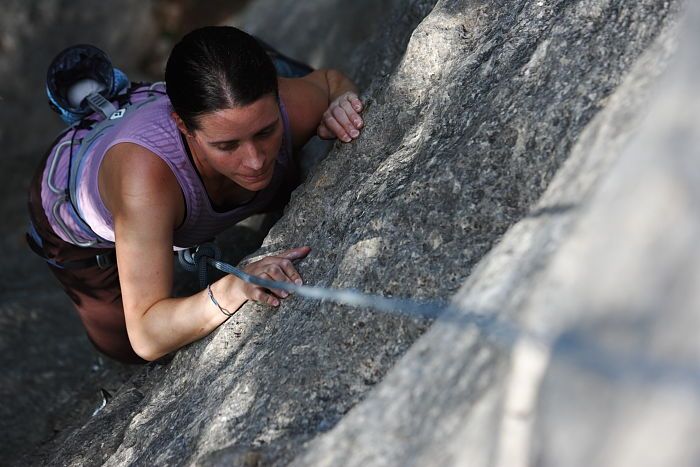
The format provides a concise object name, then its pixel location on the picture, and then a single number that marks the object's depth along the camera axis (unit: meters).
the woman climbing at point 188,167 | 2.58
